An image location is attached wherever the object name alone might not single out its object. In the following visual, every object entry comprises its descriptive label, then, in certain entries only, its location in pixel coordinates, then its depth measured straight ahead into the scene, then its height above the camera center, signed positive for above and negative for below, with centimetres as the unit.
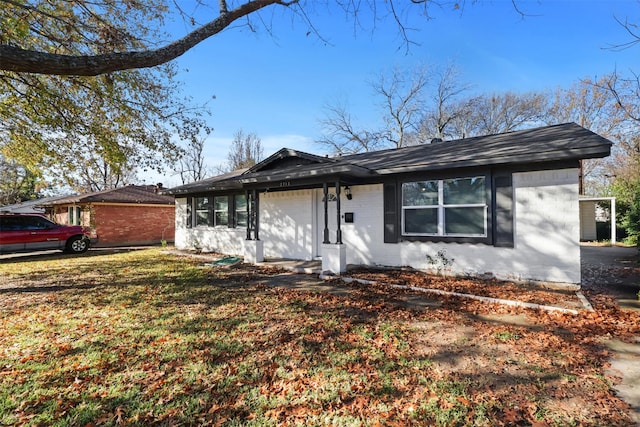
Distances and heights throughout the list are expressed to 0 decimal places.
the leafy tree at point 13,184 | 3250 +376
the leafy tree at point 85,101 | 703 +296
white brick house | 643 +22
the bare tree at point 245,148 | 3353 +742
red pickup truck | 1189 -73
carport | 1803 -51
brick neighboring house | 1736 +12
